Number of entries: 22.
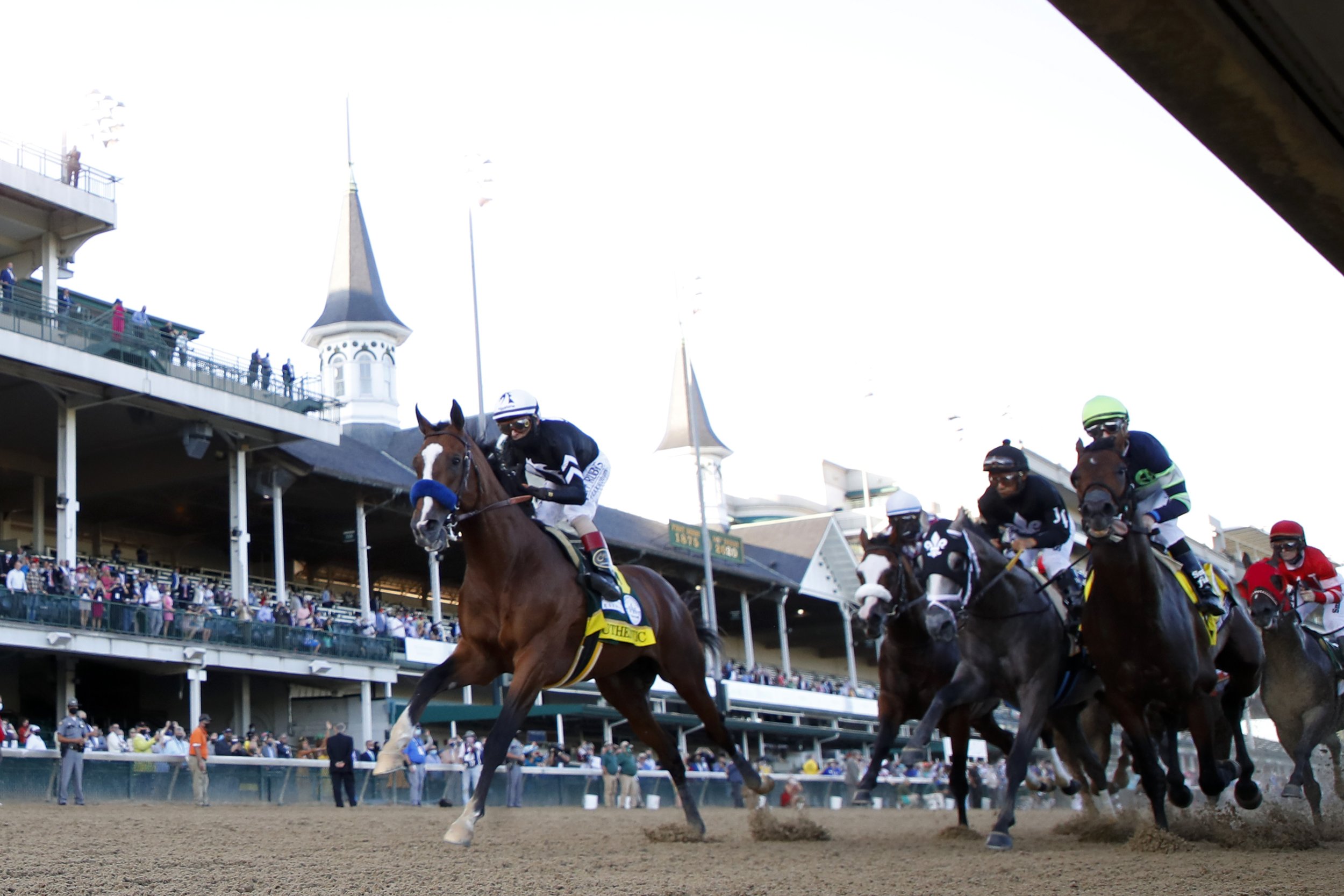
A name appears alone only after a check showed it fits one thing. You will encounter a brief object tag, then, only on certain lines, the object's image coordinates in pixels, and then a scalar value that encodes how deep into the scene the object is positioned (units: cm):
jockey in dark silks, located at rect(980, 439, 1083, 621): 988
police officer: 1655
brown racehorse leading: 818
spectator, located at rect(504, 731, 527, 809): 2100
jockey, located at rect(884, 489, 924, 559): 1080
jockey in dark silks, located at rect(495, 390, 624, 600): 932
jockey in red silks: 1124
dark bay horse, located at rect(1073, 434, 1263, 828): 848
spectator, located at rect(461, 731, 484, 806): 2224
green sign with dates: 4194
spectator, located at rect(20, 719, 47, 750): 1811
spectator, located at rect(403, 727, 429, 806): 2080
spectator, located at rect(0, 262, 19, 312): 2448
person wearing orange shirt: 1877
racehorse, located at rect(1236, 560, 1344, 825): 1073
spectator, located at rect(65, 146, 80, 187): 2762
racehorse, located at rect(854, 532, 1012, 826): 1025
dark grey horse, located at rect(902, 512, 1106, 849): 933
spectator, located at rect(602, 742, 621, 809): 2389
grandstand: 2520
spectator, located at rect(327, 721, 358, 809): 1922
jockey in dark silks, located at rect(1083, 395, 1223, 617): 912
